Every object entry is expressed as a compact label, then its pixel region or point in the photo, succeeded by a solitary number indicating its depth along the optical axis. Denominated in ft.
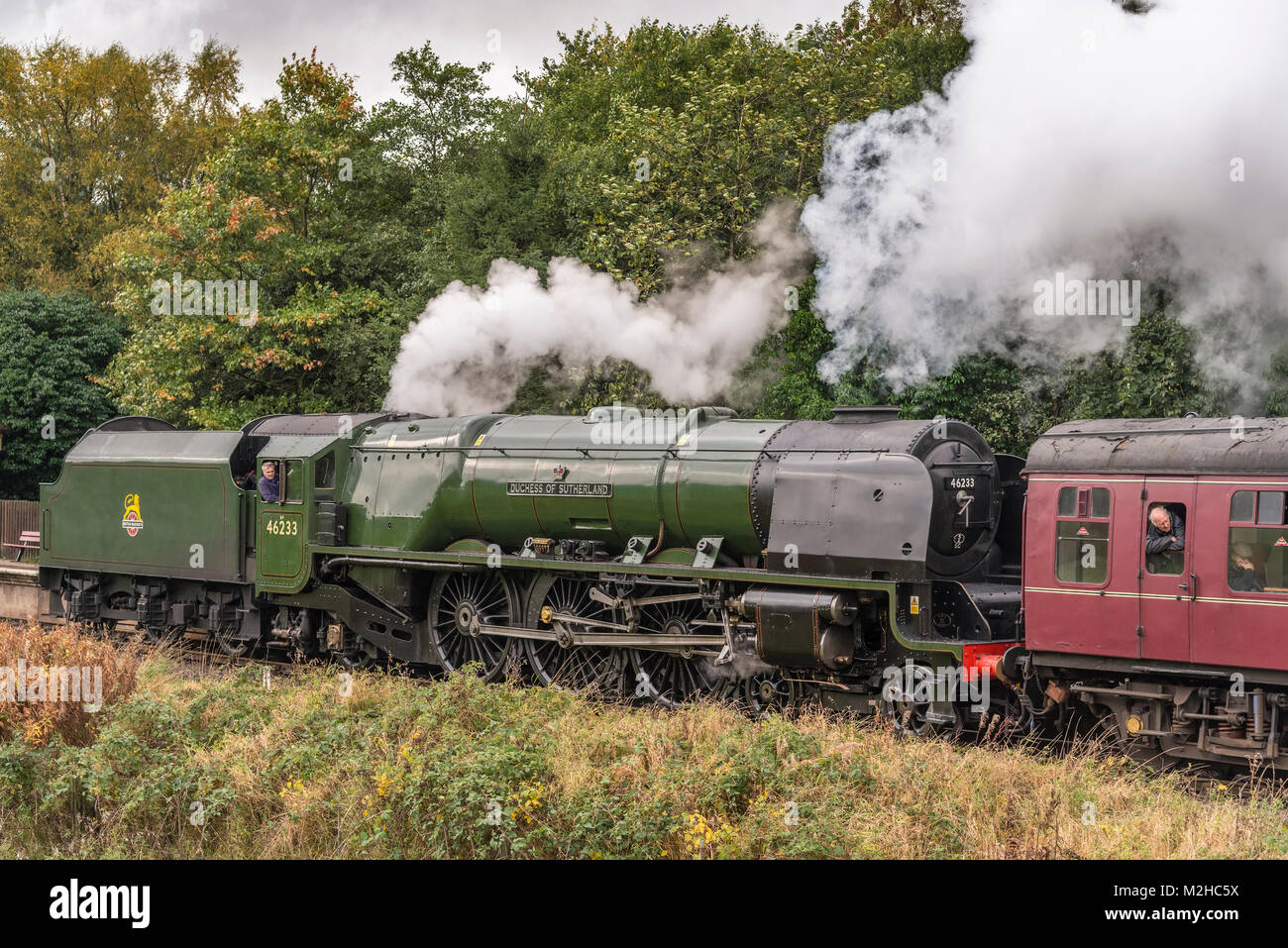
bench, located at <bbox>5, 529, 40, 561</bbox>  85.06
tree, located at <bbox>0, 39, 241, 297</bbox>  133.49
